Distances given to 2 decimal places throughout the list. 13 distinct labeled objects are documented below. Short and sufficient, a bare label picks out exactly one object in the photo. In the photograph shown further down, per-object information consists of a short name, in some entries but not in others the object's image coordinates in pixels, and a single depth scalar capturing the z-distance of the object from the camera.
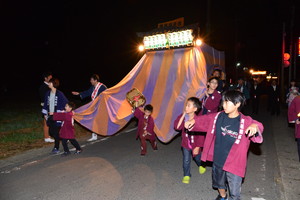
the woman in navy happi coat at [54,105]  6.27
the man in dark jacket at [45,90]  7.35
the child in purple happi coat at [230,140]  3.25
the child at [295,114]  5.18
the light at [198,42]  6.48
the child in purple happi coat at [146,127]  6.13
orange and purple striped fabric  6.18
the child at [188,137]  4.19
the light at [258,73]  56.25
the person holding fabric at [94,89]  7.41
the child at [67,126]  5.91
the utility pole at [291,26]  17.78
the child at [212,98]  5.70
